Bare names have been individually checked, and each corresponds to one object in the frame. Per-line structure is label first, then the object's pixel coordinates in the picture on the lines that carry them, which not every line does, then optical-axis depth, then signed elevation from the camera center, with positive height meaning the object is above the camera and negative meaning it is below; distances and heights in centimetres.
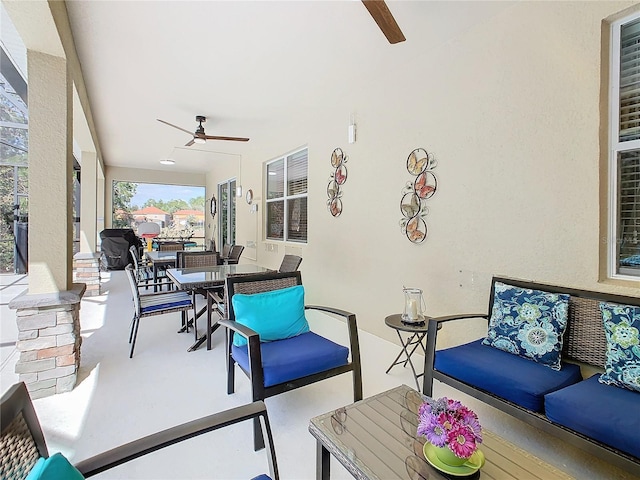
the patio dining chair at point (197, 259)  448 -31
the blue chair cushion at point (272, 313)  226 -55
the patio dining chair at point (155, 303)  309 -67
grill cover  775 -23
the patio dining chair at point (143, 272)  587 -72
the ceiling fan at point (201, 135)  463 +148
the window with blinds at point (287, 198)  511 +69
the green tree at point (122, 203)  954 +105
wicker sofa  137 -77
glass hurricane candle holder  256 -57
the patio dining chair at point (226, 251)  619 -27
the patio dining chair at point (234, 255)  571 -32
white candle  256 -58
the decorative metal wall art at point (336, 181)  402 +74
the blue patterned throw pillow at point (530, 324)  193 -55
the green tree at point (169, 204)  1007 +105
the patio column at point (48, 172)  236 +49
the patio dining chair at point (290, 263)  412 -34
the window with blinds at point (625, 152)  191 +52
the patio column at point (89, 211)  589 +52
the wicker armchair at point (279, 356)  187 -77
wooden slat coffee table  112 -82
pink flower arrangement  106 -65
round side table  239 -68
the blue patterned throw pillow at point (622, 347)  159 -56
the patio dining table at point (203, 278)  321 -43
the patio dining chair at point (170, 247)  660 -20
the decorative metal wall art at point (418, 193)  295 +43
